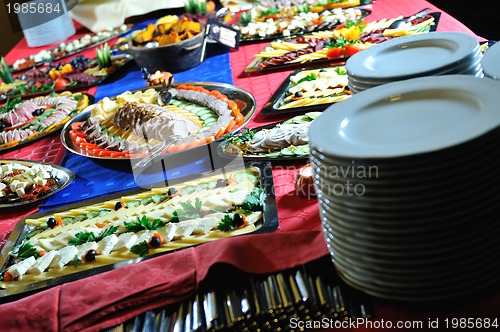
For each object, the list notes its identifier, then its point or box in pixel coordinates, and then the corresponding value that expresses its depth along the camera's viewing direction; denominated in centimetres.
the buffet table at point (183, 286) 95
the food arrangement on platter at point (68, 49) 333
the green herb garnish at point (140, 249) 129
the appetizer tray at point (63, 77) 282
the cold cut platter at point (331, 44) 234
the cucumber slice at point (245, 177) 149
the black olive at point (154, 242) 129
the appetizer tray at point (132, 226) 129
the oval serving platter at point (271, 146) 157
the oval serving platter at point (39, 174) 171
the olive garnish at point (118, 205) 151
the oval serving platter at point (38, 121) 227
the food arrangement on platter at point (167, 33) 272
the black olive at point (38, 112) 250
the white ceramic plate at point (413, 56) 122
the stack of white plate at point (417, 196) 84
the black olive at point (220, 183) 150
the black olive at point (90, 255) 129
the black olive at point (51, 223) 151
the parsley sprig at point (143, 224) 137
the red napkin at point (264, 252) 110
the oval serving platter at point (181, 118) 182
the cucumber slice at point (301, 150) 155
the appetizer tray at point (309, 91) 190
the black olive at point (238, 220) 128
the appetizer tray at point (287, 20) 281
